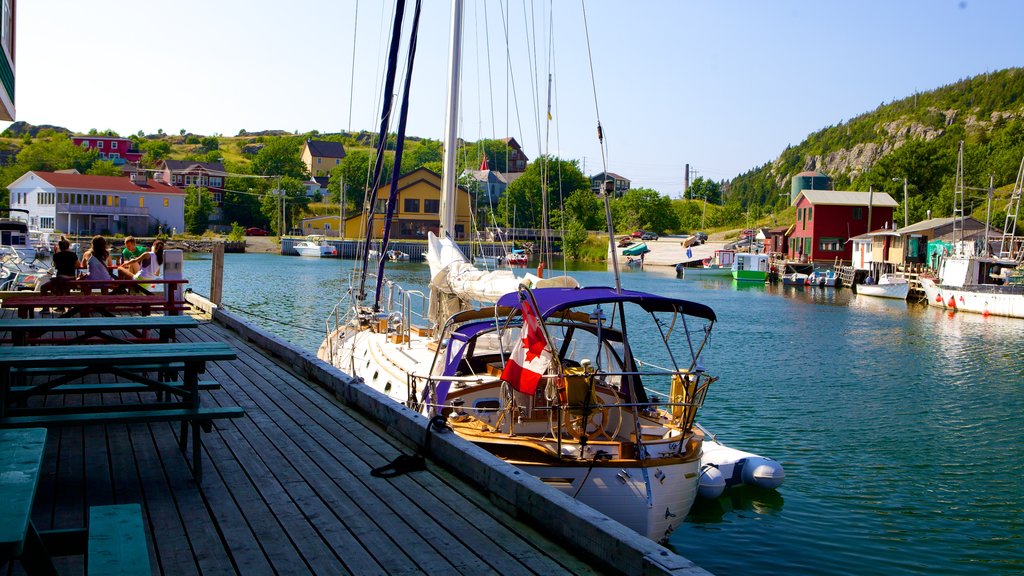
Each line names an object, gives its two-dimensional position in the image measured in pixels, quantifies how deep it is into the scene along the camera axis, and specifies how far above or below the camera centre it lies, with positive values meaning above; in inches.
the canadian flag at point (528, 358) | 402.9 -52.0
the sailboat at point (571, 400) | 392.8 -80.3
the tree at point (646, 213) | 5605.3 +256.0
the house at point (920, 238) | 2780.5 +83.2
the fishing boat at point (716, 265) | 4094.5 -49.7
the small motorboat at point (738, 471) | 558.6 -140.5
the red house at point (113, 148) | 7303.2 +690.2
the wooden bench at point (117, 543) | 141.6 -54.1
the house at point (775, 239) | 3862.0 +86.3
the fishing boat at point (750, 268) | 3267.7 -42.0
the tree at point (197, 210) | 4771.7 +132.8
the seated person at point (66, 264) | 576.4 -24.0
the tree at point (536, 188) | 5137.8 +374.0
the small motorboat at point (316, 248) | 4180.6 -48.1
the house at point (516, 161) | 7713.6 +772.6
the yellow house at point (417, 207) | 4340.6 +181.3
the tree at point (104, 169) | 5664.4 +394.8
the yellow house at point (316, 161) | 7854.3 +696.5
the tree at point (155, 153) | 7067.9 +684.9
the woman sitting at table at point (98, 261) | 555.5 -20.7
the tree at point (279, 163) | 6806.1 +583.2
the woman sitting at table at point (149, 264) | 738.2 -27.9
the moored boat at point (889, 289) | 2476.6 -74.4
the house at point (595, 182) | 7596.5 +610.8
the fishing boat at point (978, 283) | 1995.7 -42.6
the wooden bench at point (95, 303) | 397.7 -34.9
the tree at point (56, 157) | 6003.9 +494.2
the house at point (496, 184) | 5713.6 +432.0
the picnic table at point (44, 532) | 127.8 -53.2
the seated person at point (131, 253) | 746.5 -21.5
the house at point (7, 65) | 401.1 +76.7
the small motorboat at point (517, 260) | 3494.6 -52.3
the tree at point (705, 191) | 7327.8 +546.5
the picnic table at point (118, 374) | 236.7 -45.0
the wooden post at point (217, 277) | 734.5 -36.7
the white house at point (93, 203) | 3946.9 +121.8
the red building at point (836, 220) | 3314.5 +157.3
